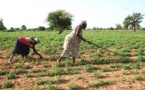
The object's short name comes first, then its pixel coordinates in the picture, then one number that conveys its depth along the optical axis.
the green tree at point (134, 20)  89.31
